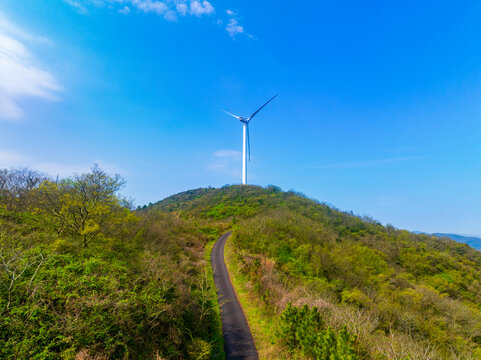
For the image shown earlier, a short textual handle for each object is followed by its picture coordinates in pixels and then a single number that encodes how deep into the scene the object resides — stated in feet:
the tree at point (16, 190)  74.78
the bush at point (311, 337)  35.73
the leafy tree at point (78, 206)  68.33
